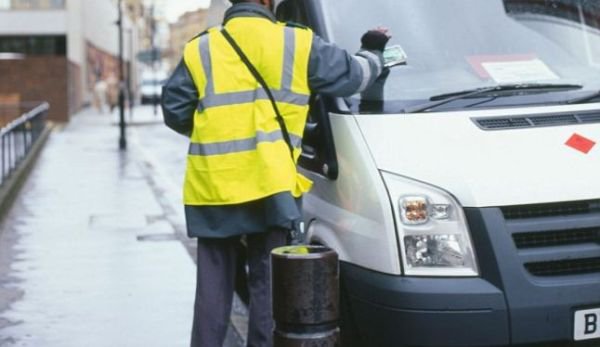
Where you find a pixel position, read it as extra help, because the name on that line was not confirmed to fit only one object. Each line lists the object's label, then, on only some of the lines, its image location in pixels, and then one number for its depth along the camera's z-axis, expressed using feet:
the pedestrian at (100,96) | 221.37
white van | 20.94
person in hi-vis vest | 21.93
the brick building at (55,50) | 172.64
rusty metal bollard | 19.37
